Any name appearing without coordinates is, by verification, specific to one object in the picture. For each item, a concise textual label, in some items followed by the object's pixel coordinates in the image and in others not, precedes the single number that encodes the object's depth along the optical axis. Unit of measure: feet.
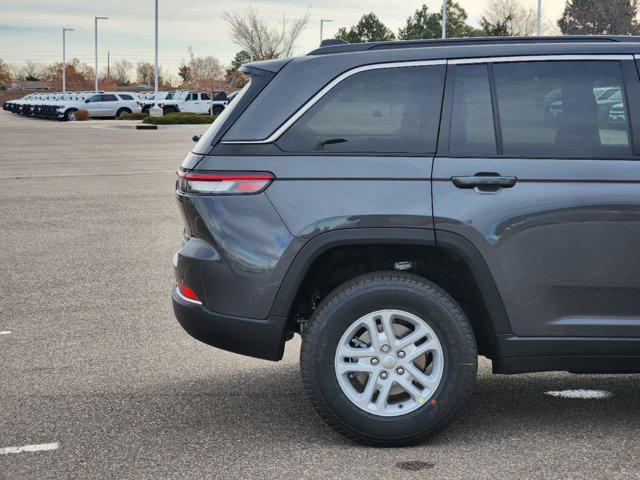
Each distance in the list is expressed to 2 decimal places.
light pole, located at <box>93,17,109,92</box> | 280.72
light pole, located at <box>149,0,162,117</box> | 180.04
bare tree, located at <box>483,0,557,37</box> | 251.39
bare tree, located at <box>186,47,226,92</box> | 242.17
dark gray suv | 14.58
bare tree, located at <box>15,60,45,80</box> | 504.43
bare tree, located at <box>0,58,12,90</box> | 455.63
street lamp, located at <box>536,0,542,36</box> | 206.80
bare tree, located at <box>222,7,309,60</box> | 238.68
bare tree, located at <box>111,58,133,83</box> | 527.81
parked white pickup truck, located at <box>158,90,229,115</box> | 204.13
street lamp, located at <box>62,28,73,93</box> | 321.93
